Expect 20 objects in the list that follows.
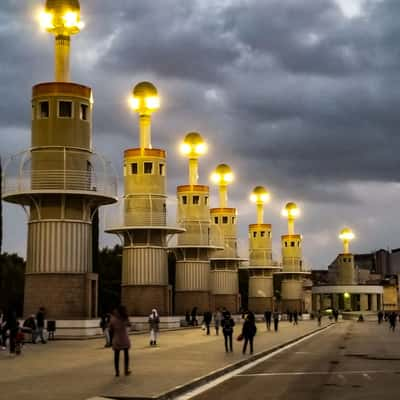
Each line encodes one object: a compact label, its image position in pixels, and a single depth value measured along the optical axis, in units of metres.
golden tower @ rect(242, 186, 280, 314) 104.06
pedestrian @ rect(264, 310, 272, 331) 57.69
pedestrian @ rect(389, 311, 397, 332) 63.21
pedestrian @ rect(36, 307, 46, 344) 36.53
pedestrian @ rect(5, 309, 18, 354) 28.62
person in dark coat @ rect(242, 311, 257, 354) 30.30
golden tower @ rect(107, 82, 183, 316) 59.31
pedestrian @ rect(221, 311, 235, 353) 30.88
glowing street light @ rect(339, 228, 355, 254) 141.38
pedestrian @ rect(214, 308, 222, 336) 49.69
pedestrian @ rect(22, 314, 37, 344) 36.41
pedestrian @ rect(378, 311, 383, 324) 88.31
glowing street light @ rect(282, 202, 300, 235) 119.88
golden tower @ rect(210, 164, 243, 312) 88.19
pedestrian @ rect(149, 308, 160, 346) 35.88
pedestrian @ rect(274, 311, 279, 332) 57.12
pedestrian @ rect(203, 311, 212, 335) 50.53
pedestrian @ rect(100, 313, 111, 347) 40.22
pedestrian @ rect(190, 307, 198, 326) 67.41
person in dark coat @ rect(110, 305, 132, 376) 19.67
